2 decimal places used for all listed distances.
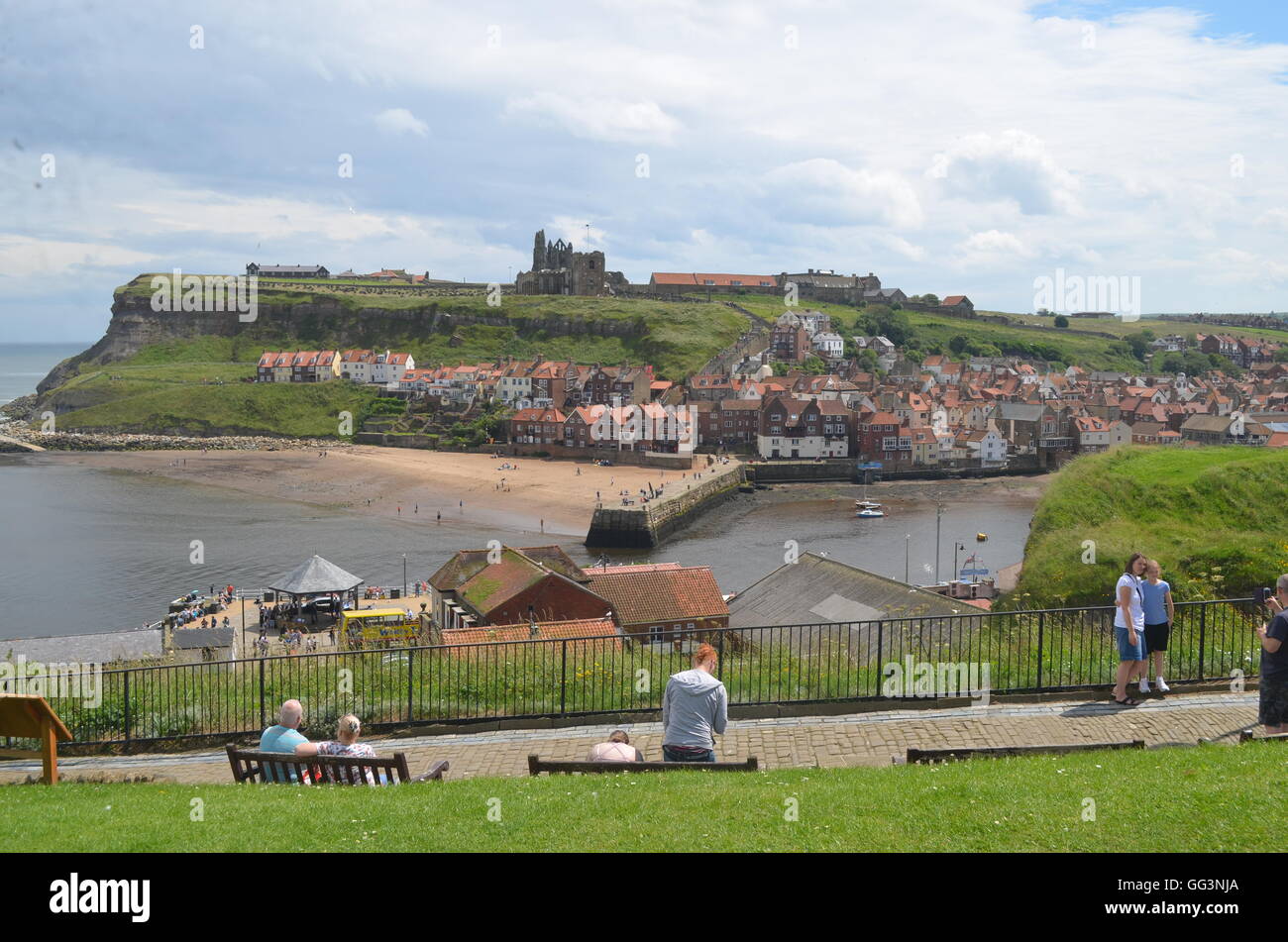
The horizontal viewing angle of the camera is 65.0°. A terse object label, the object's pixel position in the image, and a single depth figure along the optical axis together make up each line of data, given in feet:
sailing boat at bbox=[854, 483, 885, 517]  220.60
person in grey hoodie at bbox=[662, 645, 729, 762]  27.04
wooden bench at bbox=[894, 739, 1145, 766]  27.84
